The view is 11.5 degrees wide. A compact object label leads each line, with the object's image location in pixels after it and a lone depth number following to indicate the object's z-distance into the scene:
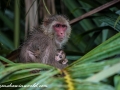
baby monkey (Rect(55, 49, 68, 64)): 7.31
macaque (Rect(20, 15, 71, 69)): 7.19
